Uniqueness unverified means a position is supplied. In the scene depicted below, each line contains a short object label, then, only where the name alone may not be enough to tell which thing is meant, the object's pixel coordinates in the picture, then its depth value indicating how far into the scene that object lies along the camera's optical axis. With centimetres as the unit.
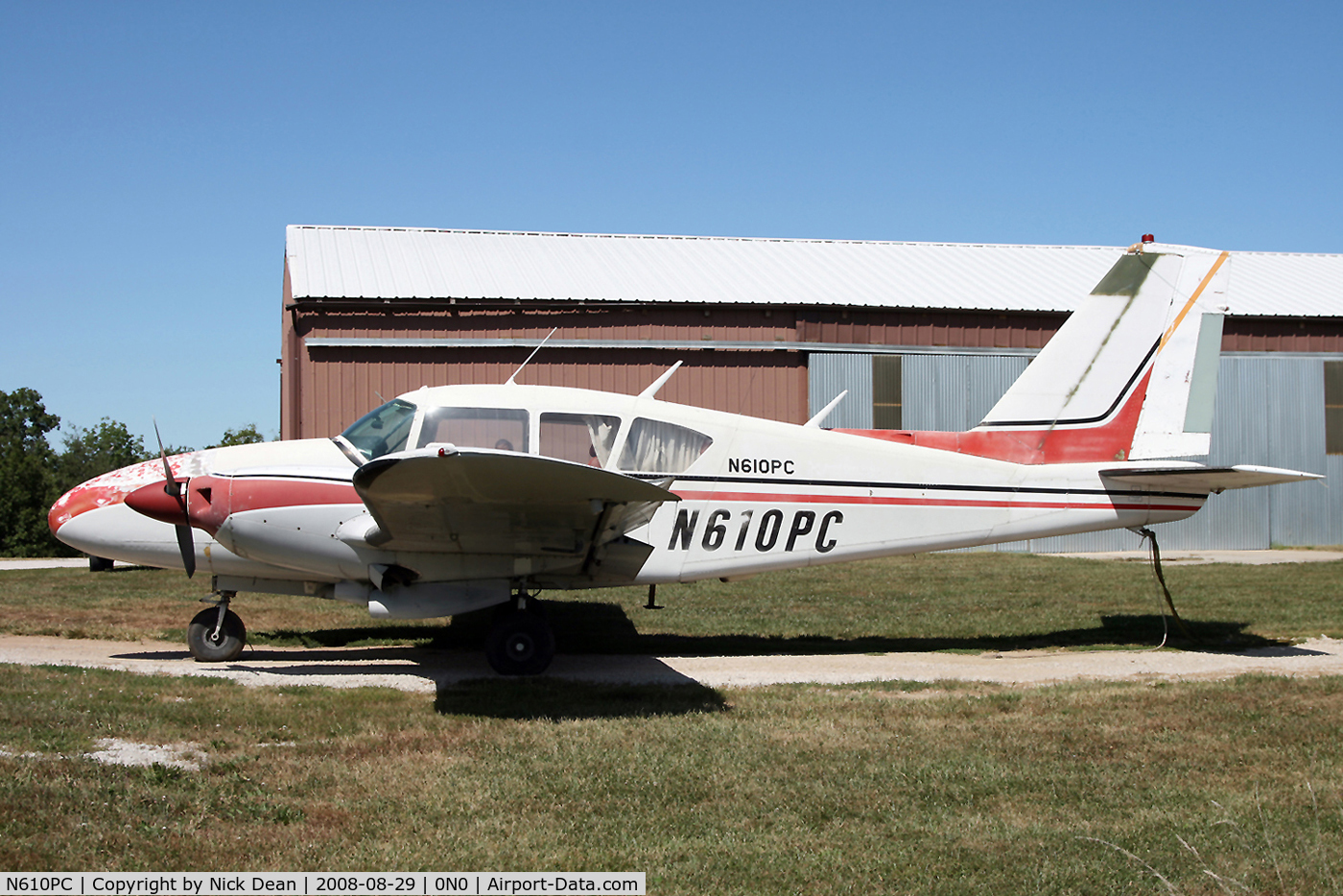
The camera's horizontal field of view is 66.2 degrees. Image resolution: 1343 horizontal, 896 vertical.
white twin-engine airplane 850
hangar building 2053
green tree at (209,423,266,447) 5715
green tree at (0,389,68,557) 3139
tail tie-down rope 1046
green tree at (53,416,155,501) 4606
